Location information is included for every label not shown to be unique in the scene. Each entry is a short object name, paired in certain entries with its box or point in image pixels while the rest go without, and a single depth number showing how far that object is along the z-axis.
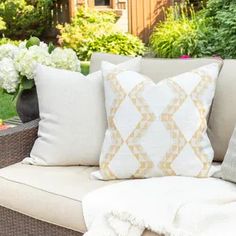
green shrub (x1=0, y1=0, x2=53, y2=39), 12.10
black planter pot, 3.74
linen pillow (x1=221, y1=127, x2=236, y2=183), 2.85
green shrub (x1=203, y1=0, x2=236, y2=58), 8.14
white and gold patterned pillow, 2.98
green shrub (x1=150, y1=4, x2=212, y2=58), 8.60
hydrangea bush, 3.57
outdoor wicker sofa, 2.90
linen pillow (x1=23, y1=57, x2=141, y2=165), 3.24
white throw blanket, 2.45
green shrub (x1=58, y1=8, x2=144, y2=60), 10.01
